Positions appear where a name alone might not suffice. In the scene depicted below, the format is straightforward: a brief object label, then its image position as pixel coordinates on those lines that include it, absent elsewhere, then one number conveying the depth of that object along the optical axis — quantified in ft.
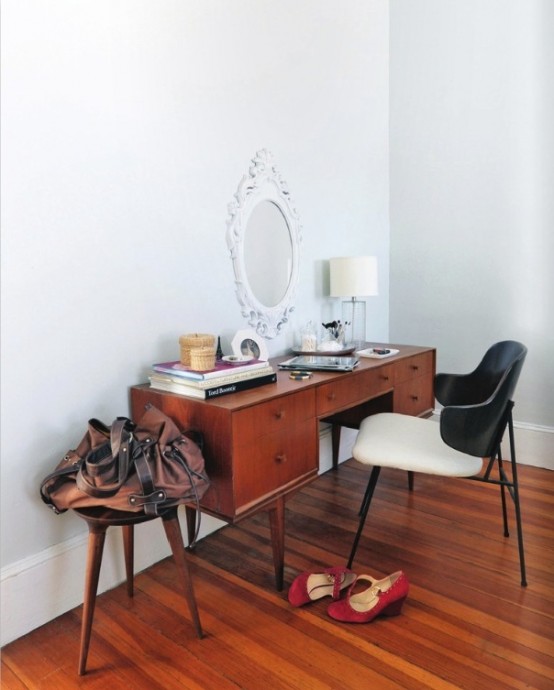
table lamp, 8.36
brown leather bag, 4.50
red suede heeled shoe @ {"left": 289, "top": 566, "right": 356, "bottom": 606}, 5.53
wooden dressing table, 5.11
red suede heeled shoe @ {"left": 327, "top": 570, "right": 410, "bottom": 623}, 5.24
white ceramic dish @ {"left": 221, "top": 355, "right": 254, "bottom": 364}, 6.01
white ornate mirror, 7.22
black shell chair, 5.59
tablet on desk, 6.70
